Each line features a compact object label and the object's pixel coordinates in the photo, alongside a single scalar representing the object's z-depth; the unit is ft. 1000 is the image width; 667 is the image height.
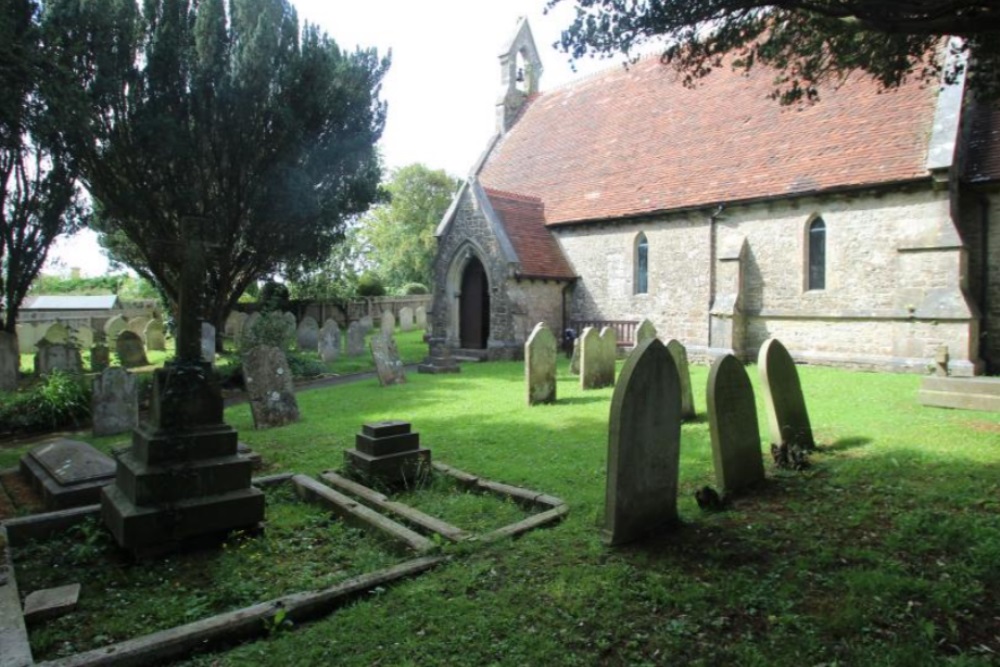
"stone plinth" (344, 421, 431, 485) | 18.83
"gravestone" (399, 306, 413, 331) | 94.53
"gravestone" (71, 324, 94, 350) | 65.71
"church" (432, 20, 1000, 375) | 41.11
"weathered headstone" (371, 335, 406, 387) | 41.39
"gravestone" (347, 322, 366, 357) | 61.37
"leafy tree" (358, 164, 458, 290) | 151.64
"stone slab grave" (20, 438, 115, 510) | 16.93
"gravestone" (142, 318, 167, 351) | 65.10
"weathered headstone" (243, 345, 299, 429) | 28.73
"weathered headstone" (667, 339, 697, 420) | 27.27
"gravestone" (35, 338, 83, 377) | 41.29
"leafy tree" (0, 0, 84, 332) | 44.91
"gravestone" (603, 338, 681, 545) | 12.92
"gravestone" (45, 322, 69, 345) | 54.75
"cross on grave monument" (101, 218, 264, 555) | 13.80
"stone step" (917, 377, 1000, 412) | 27.32
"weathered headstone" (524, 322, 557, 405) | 32.19
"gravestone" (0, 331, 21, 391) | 38.93
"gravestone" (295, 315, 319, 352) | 65.05
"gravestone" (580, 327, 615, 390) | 37.27
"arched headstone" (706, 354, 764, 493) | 15.78
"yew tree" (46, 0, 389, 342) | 46.73
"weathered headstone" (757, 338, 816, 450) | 19.45
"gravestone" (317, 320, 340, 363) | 55.16
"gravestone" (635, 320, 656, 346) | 40.73
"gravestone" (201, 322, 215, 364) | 47.34
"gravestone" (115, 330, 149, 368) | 50.83
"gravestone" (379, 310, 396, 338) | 62.53
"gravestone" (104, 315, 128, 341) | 66.85
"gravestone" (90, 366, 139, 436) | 28.43
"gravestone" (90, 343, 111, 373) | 48.29
